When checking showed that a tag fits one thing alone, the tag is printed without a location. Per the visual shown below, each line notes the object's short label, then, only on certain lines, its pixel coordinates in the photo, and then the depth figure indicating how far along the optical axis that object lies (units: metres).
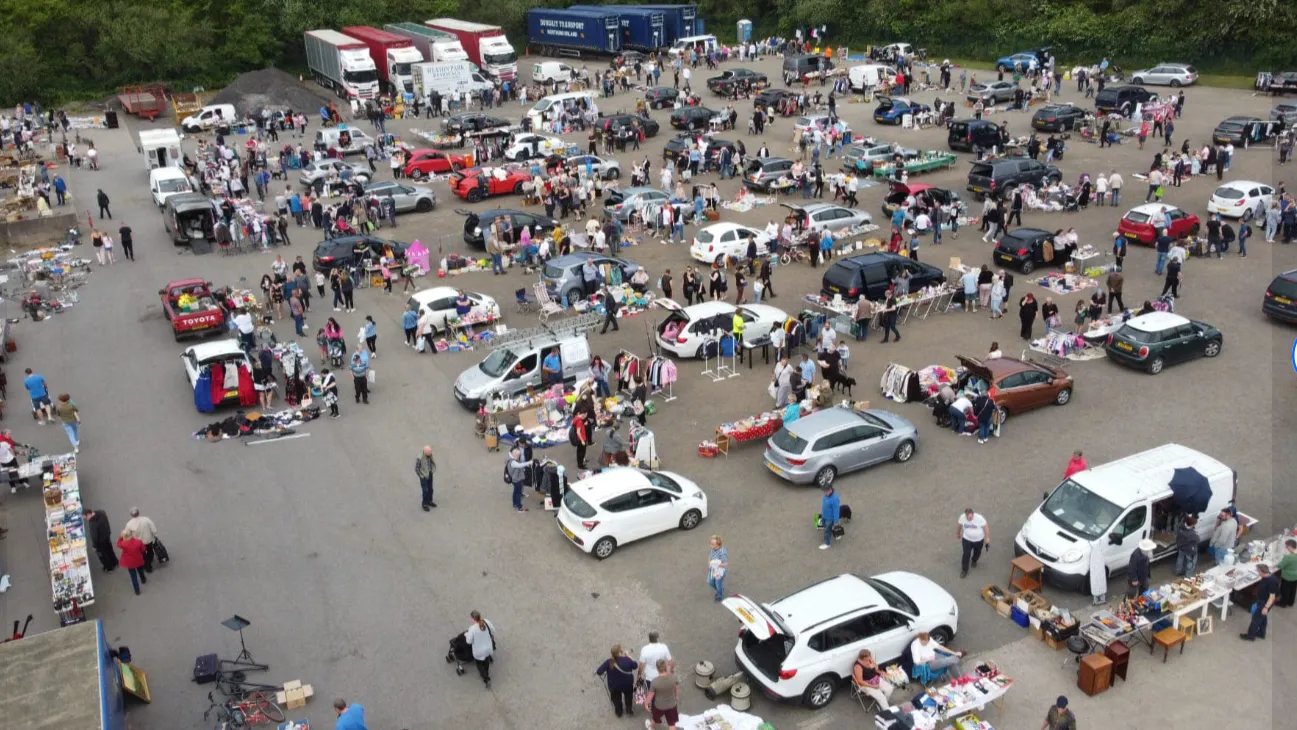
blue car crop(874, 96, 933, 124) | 47.81
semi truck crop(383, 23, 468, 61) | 56.41
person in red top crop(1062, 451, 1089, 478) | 17.67
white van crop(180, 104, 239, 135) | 53.00
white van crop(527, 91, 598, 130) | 49.34
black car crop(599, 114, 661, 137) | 45.12
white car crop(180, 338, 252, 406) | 22.72
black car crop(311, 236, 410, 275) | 30.48
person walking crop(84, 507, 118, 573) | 16.61
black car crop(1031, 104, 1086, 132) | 44.31
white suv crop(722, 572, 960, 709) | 13.05
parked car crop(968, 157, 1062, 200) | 35.78
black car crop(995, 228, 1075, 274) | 29.02
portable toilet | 72.14
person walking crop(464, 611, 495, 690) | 13.52
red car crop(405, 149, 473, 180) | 41.56
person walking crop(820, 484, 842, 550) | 16.69
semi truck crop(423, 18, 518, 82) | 59.81
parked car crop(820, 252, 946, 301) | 26.33
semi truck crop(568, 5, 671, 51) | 67.25
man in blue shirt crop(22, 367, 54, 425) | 22.17
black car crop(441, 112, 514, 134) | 47.34
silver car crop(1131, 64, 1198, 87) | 53.47
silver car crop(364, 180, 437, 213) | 36.72
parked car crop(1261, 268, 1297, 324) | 24.72
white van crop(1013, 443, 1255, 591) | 15.42
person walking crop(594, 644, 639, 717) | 12.96
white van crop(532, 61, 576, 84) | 59.47
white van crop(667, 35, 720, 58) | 66.38
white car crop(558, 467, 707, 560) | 16.55
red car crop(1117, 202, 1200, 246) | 30.39
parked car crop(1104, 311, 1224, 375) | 22.67
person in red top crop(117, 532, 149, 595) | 16.06
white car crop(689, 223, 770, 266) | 30.56
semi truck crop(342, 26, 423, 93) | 57.03
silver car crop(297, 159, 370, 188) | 40.28
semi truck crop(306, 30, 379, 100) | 56.22
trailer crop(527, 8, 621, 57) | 67.31
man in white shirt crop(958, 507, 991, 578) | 15.64
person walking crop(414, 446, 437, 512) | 17.88
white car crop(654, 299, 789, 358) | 24.20
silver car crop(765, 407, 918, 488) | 18.44
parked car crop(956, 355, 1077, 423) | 20.81
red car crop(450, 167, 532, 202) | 38.25
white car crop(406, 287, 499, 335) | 25.70
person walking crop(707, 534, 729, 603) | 15.17
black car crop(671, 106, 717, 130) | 47.72
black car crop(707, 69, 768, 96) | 56.06
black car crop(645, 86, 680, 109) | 54.00
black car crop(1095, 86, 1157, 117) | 47.03
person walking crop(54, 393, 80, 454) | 20.69
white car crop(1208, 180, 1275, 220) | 32.16
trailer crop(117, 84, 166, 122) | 58.69
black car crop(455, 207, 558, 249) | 32.25
